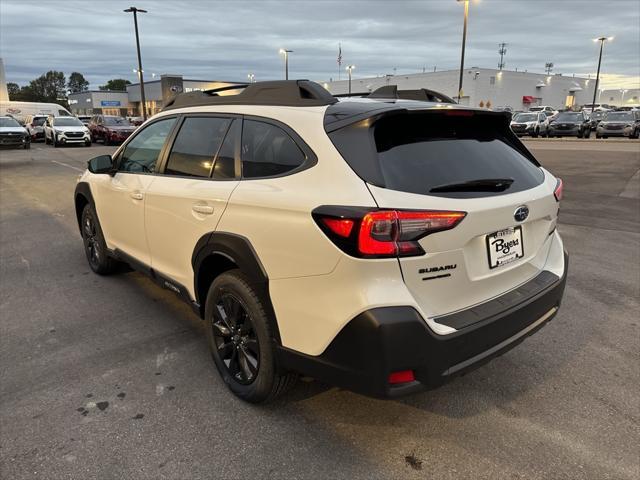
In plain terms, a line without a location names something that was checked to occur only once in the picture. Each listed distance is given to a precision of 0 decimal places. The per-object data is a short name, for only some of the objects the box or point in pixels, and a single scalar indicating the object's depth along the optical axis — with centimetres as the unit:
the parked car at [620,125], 2900
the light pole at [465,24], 2892
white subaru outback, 218
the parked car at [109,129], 2667
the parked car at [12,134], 2294
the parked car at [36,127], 3016
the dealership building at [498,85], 6000
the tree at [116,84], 15166
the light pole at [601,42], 5512
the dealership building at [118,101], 7112
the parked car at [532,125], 3378
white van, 3950
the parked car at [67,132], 2556
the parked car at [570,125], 3155
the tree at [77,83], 17400
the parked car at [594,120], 3759
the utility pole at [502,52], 10895
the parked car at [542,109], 4928
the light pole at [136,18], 3321
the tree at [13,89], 13474
